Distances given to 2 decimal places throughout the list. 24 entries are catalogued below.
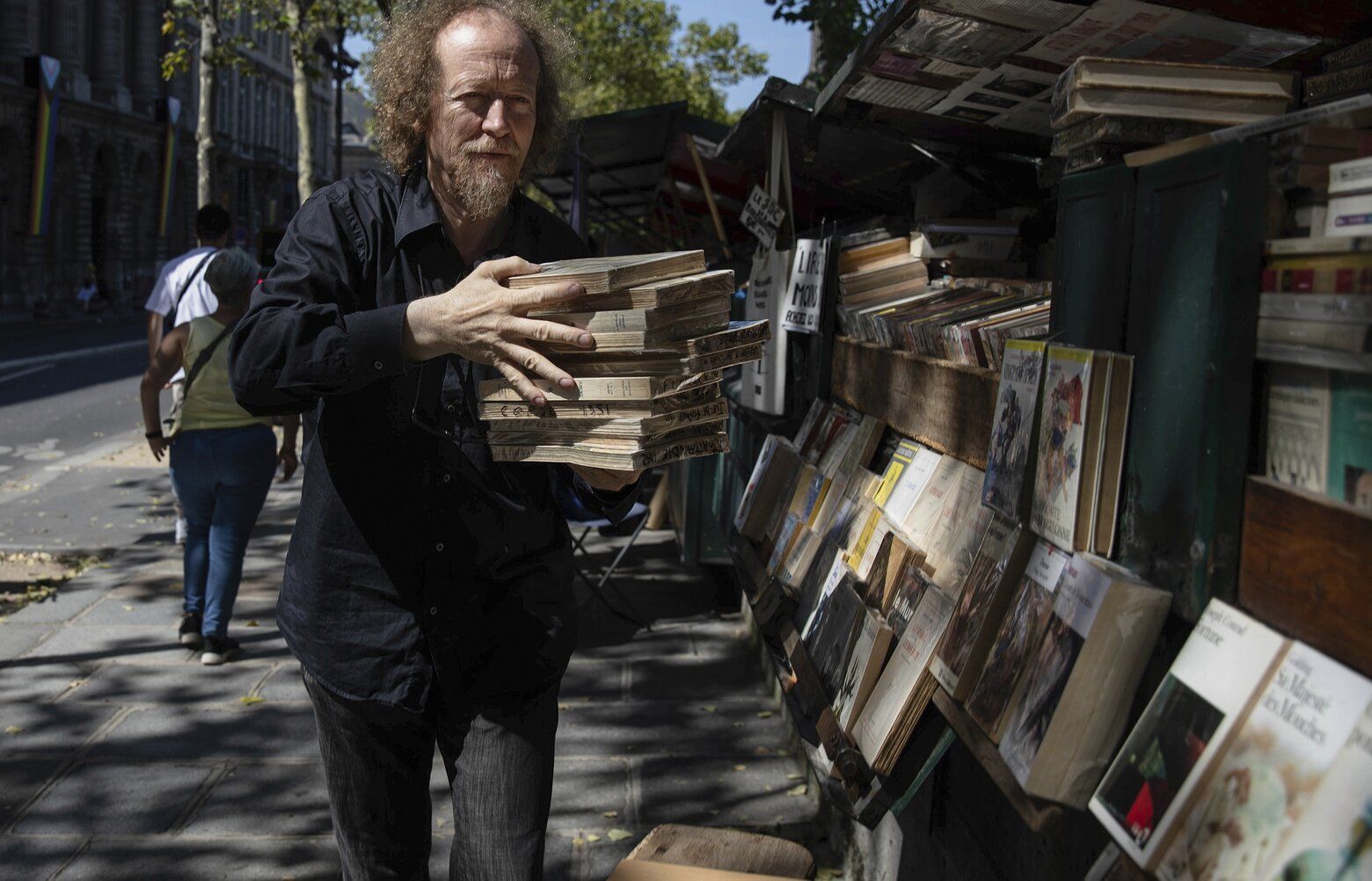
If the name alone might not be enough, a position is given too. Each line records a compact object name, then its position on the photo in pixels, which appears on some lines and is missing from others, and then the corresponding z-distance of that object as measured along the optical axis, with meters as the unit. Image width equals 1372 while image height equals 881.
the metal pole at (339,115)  16.58
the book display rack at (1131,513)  1.36
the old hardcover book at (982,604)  2.02
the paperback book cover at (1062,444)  1.85
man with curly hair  2.29
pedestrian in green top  5.64
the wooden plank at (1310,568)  1.29
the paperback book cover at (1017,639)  1.84
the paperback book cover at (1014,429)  2.03
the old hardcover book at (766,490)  4.05
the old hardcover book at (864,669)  2.48
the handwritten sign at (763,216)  4.83
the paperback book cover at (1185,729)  1.39
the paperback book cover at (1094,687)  1.66
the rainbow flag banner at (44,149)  32.12
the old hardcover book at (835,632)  2.69
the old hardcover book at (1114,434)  1.84
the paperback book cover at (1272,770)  1.23
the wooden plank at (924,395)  2.59
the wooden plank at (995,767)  1.68
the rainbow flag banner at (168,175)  39.34
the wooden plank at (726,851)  3.01
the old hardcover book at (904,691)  2.26
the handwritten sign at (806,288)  4.07
